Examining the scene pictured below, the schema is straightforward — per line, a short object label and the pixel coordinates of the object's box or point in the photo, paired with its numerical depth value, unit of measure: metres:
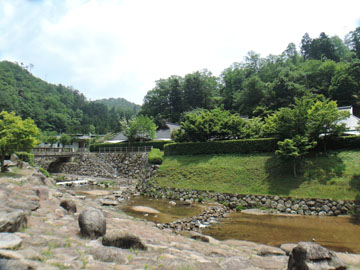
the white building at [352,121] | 25.75
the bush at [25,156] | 29.61
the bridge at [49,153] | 37.23
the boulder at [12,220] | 4.73
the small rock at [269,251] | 7.10
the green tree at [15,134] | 17.94
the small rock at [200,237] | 8.53
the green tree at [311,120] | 18.12
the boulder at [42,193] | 9.93
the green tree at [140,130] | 40.09
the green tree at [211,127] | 26.31
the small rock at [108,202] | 16.28
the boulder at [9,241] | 3.92
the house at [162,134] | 42.39
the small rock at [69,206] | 8.97
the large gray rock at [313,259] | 4.57
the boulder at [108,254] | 4.54
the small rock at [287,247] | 7.68
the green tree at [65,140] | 63.72
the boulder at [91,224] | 6.00
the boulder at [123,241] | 5.44
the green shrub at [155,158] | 26.53
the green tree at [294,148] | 17.06
